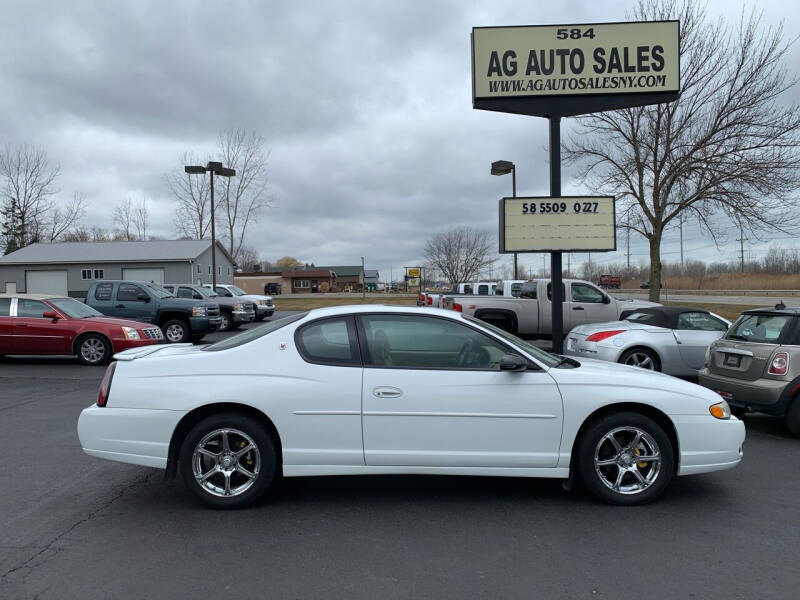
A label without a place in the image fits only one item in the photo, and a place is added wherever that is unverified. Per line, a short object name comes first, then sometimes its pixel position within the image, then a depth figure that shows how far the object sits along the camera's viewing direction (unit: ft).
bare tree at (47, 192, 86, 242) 202.53
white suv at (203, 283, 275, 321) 82.89
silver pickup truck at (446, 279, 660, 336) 47.83
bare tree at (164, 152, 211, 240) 178.29
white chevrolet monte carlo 13.99
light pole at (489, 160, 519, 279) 74.33
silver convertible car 32.37
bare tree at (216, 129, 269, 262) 174.19
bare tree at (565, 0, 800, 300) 58.23
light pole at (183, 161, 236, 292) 84.38
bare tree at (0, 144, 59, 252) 193.47
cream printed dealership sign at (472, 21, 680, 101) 35.50
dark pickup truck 52.90
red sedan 39.34
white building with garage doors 139.33
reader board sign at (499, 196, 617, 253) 36.40
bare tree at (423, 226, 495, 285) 167.43
